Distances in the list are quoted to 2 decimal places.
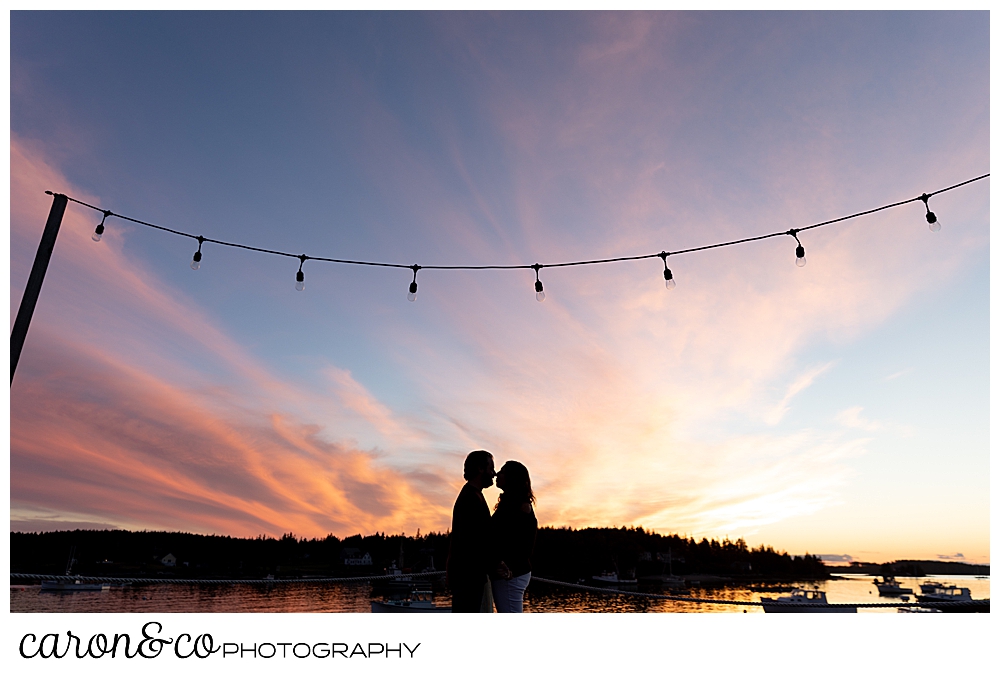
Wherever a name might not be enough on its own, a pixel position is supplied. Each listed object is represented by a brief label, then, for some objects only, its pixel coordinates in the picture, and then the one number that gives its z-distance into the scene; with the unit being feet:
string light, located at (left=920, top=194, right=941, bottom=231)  11.92
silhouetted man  9.18
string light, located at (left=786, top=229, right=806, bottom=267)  12.84
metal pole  11.43
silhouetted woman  9.34
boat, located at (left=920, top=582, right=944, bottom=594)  188.57
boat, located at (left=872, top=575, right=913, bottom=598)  212.02
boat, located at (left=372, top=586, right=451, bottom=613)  109.91
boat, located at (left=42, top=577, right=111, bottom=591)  170.51
